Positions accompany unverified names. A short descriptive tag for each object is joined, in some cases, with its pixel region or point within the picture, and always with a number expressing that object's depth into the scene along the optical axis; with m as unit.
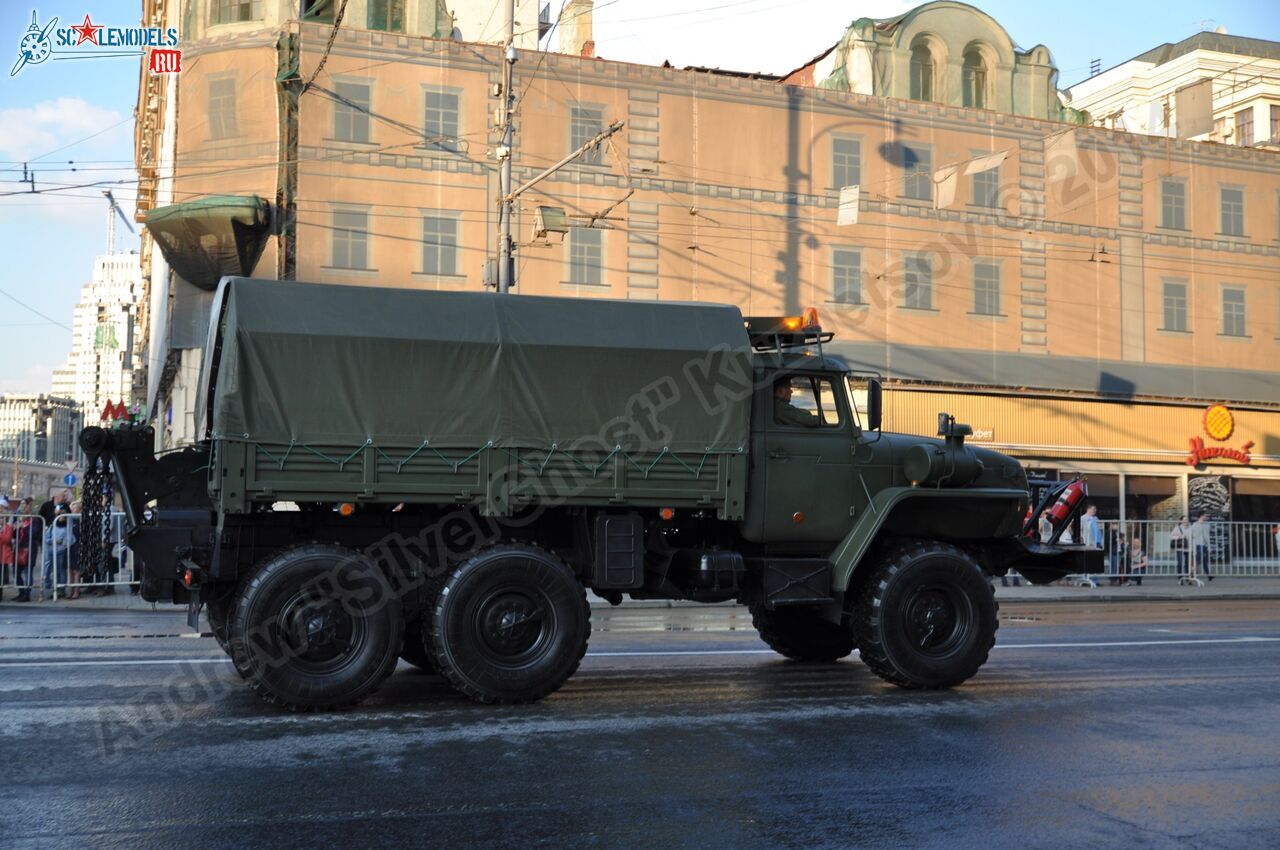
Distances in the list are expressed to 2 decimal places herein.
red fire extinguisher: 10.98
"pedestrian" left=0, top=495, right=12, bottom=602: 19.50
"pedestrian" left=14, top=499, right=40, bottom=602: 19.28
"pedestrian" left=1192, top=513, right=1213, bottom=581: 26.30
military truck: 8.34
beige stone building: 29.91
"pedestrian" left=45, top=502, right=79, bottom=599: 19.39
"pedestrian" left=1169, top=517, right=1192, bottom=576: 26.42
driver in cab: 9.77
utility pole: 21.39
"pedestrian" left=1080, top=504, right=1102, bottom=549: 24.55
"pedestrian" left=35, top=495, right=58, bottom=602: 19.42
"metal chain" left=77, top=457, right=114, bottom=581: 9.83
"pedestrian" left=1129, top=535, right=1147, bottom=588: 26.08
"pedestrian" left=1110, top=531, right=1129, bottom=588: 26.05
